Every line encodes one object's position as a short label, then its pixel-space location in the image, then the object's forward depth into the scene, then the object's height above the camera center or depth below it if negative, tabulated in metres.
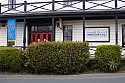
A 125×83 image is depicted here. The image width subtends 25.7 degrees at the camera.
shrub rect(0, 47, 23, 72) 16.62 -1.19
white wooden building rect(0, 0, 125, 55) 19.86 +1.53
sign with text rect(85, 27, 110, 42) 21.39 +0.37
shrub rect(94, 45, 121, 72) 16.36 -1.03
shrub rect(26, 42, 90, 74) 15.85 -1.06
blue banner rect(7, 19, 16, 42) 21.81 +0.69
